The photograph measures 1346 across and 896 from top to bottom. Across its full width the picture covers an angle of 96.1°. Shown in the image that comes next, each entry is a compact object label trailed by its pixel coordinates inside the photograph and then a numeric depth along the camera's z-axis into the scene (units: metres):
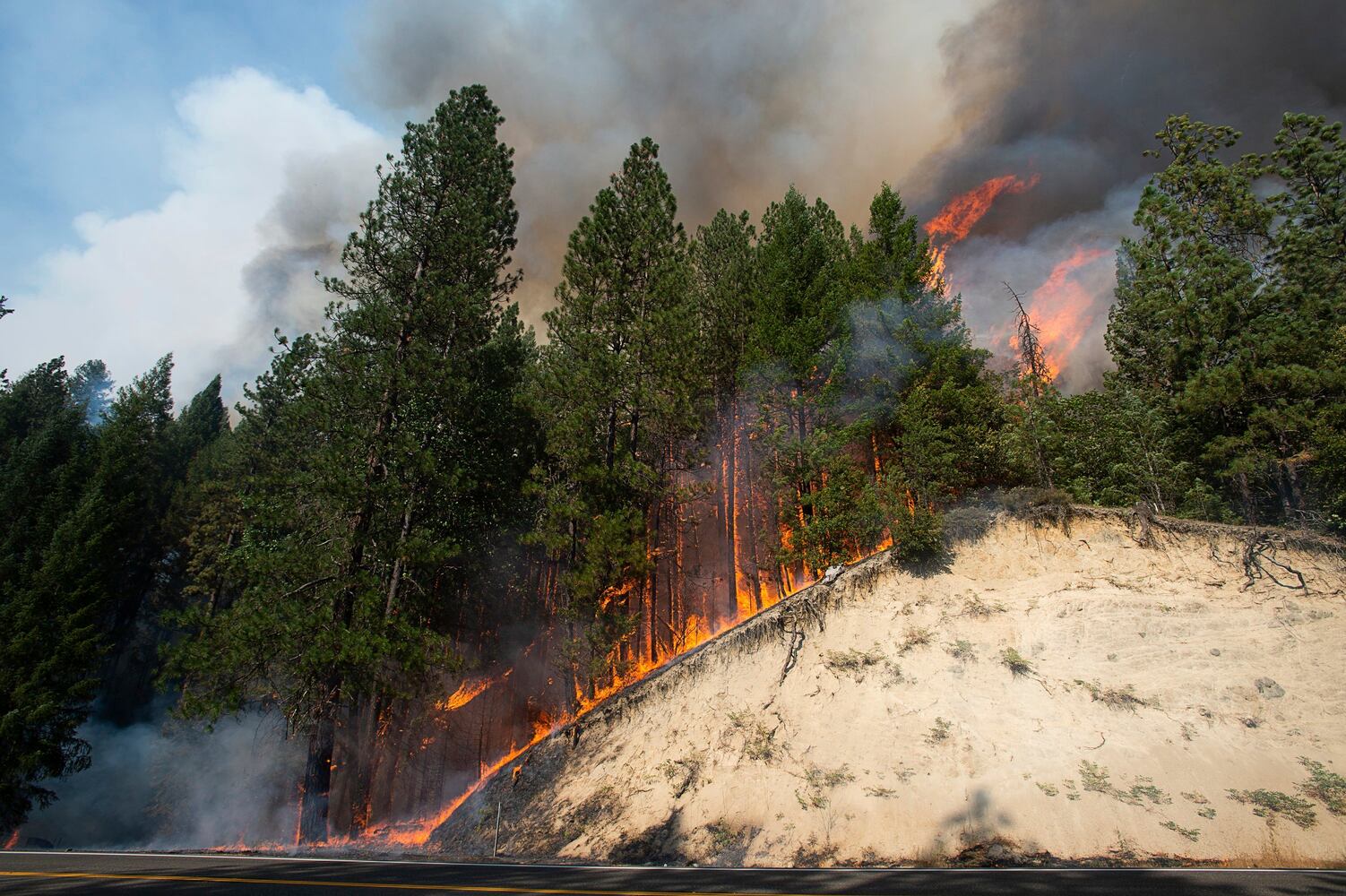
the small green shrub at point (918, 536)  17.11
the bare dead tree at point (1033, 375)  19.62
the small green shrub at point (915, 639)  15.58
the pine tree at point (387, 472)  15.77
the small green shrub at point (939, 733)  13.44
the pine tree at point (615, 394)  18.47
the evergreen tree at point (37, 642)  19.28
